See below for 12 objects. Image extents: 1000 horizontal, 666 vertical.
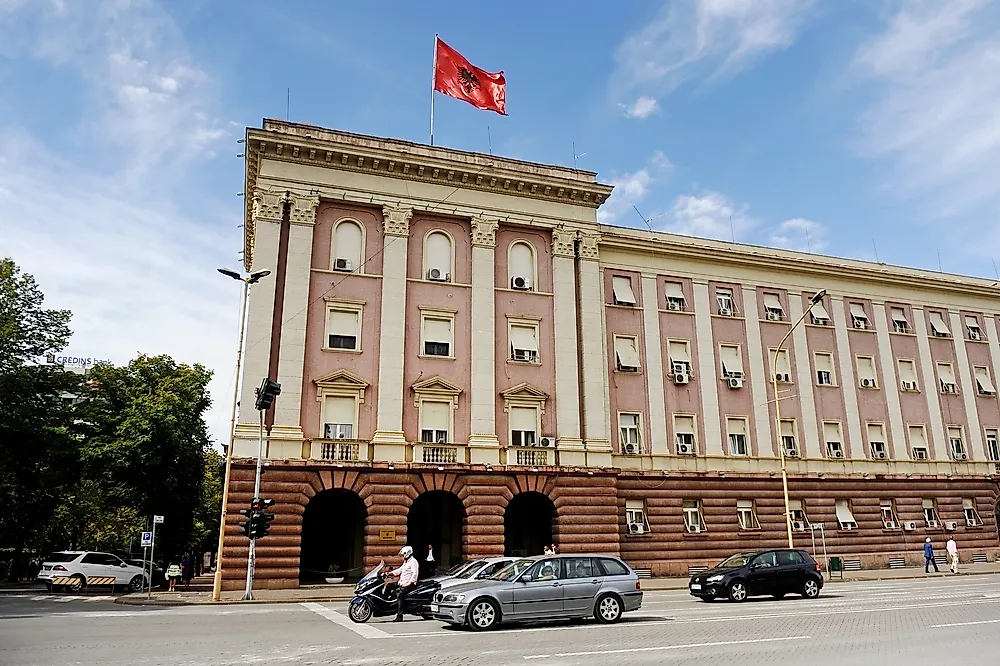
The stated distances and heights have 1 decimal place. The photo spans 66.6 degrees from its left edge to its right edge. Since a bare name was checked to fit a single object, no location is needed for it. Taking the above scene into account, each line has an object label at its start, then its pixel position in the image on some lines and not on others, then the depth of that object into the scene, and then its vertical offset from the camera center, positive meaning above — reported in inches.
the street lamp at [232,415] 898.7 +142.2
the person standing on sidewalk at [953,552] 1247.5 -42.3
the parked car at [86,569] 1159.6 -59.1
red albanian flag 1230.9 +717.5
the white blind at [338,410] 1119.6 +169.8
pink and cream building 1119.6 +234.1
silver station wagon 587.8 -51.2
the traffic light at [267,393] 905.5 +157.2
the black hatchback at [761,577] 825.5 -54.3
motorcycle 659.4 -60.5
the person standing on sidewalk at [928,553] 1250.6 -43.8
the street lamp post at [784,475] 1022.4 +73.8
